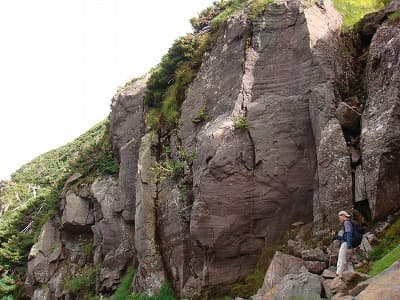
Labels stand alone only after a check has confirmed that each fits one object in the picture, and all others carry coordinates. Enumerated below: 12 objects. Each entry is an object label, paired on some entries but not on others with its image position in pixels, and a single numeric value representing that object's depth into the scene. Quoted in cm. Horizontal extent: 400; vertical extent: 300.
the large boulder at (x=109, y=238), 2353
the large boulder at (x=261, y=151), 1634
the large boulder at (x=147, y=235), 1927
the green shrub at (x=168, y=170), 1939
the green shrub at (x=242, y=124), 1702
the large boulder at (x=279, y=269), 1368
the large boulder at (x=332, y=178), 1410
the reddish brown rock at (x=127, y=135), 2425
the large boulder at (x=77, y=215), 2786
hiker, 1173
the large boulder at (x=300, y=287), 1132
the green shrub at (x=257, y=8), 1922
